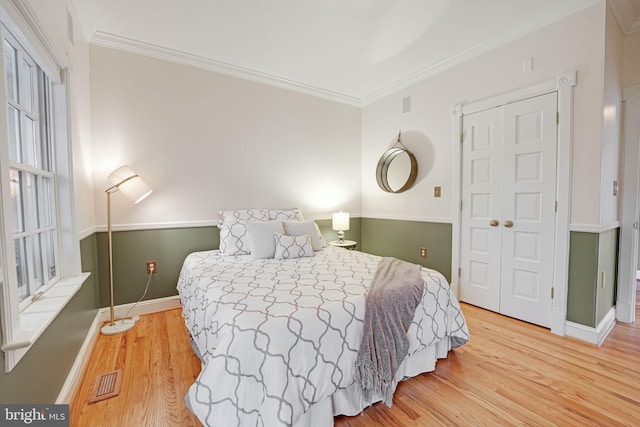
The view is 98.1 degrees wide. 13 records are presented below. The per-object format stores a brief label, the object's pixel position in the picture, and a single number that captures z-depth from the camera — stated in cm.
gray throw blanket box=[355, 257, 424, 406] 146
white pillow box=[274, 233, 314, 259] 256
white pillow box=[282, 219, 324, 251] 282
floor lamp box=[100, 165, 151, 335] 241
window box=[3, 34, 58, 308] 140
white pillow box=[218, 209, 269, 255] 277
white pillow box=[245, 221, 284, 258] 258
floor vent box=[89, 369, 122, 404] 162
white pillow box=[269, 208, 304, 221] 314
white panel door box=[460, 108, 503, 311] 274
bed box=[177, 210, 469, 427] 117
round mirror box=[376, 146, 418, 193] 349
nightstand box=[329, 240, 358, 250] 369
